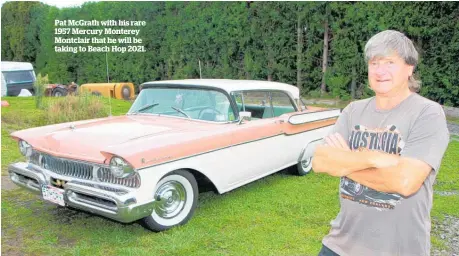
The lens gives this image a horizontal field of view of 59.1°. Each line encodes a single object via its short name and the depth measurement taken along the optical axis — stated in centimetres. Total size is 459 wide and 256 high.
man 165
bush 904
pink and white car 368
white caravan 1623
